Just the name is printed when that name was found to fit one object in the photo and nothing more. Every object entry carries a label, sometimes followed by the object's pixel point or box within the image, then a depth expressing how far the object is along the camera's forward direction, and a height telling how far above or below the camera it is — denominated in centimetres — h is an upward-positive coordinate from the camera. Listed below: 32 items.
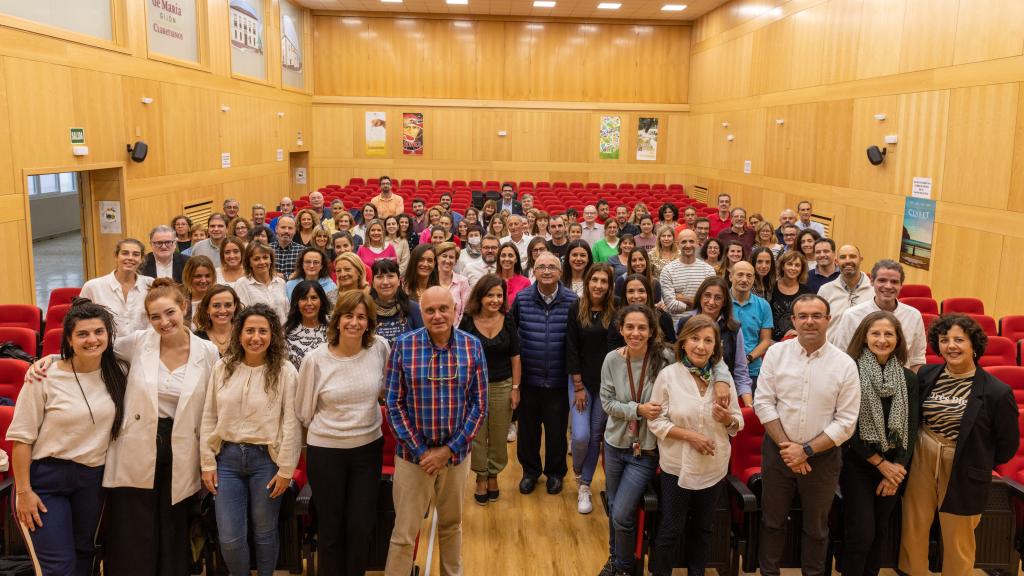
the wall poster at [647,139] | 2069 +114
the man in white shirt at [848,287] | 605 -87
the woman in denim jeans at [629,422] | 407 -137
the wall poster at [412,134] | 2052 +117
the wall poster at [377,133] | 2044 +117
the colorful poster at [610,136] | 2069 +121
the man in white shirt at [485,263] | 705 -84
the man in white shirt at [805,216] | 1052 -49
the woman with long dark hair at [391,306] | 496 -90
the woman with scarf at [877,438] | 387 -134
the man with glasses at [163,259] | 648 -79
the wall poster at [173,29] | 1119 +231
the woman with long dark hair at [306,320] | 470 -95
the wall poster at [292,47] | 1792 +320
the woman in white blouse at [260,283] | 586 -89
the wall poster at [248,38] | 1455 +281
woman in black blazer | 382 -137
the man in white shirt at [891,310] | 493 -90
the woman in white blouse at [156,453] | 353 -137
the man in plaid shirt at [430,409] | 376 -122
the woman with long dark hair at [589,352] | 506 -121
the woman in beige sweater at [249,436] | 359 -130
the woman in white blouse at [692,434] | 381 -133
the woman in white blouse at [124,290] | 553 -91
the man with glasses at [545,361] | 529 -133
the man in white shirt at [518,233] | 845 -65
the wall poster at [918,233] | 999 -68
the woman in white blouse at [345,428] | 371 -129
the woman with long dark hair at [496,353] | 491 -120
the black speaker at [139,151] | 1049 +29
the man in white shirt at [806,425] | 379 -127
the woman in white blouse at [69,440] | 335 -126
